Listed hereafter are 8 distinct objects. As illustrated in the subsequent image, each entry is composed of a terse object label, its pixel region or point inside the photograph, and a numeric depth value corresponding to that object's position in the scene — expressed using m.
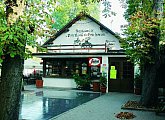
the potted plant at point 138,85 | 17.08
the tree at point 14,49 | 3.60
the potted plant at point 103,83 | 18.02
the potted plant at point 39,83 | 21.07
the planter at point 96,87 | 18.48
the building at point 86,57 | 18.50
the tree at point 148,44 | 10.43
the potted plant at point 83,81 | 19.09
